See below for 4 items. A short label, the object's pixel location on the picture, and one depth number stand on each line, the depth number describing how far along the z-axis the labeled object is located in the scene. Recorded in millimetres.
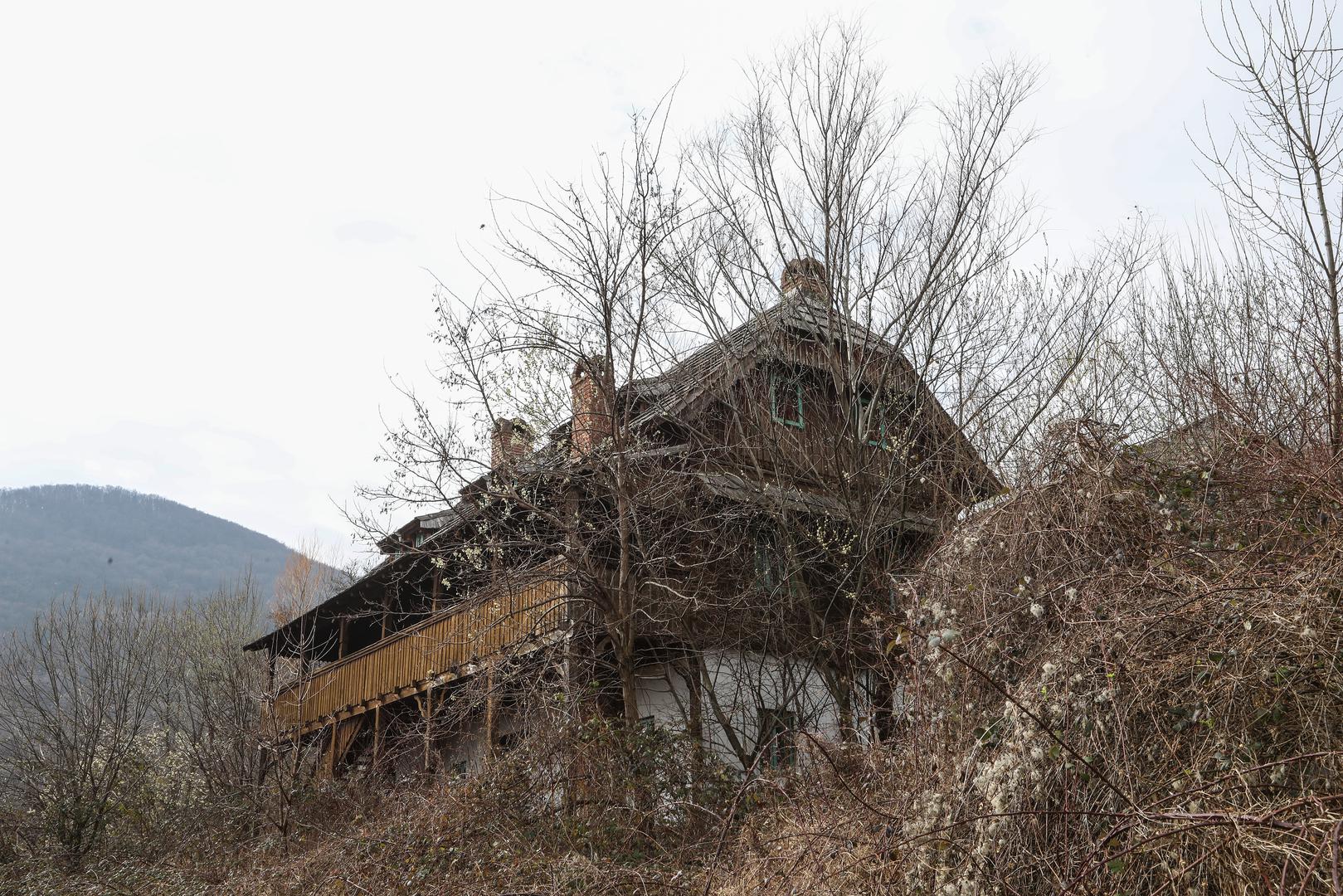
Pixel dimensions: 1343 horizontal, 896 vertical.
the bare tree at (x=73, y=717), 17547
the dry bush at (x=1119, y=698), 4676
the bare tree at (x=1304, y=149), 8227
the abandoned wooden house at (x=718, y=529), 11719
